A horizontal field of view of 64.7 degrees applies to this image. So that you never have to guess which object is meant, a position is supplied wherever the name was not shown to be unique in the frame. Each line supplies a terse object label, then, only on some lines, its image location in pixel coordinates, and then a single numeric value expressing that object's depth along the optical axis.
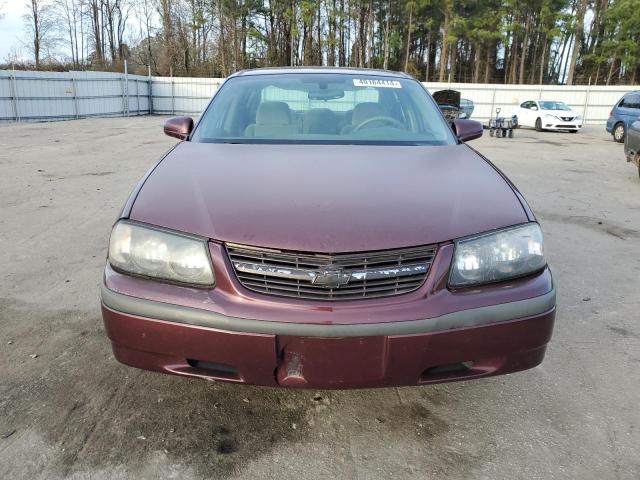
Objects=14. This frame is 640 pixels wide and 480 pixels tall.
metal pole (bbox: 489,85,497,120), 29.50
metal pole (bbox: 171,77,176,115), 29.03
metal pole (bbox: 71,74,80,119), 21.88
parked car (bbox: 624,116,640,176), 8.02
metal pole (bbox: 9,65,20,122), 19.12
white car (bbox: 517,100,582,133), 21.33
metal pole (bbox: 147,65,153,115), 28.62
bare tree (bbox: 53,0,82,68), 49.73
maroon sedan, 1.69
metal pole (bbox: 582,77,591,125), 29.31
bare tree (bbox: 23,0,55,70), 43.34
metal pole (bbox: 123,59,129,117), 25.86
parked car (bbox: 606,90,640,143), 15.38
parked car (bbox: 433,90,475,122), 19.30
